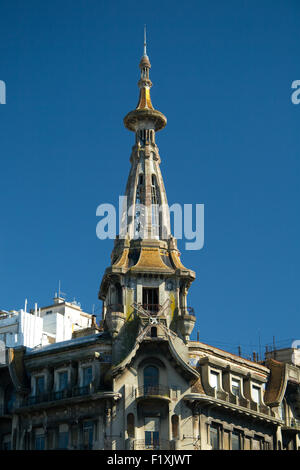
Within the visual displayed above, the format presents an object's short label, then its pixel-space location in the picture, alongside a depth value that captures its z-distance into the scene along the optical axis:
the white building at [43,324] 122.00
